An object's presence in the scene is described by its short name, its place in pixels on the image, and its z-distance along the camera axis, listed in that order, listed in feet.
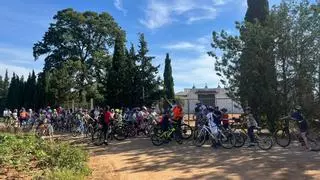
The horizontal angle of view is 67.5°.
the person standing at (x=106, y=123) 35.65
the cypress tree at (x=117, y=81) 62.43
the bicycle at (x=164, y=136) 33.21
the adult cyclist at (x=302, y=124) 28.90
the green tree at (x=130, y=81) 62.09
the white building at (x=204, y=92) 100.80
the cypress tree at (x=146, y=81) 61.85
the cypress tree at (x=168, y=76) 87.38
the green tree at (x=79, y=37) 95.94
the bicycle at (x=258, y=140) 29.17
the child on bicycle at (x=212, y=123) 30.34
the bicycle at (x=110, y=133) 36.16
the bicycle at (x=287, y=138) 29.78
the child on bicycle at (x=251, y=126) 29.90
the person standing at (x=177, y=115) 34.58
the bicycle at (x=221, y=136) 30.29
